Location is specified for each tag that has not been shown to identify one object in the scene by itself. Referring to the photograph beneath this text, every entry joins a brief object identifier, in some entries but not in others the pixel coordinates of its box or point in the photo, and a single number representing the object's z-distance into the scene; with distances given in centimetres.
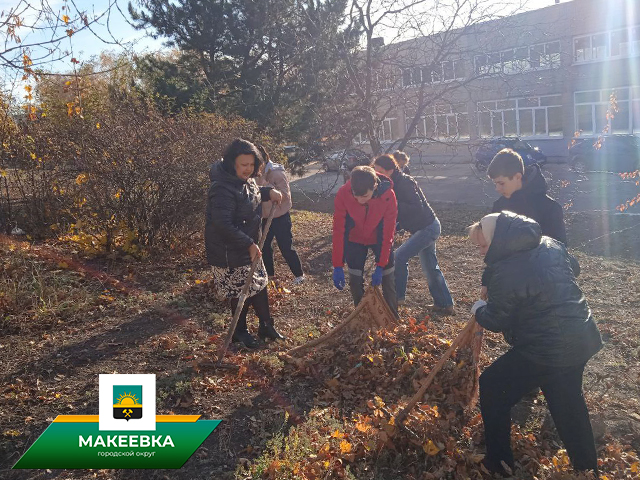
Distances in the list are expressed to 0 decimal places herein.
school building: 2312
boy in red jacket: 440
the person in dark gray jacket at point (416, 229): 516
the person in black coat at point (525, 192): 360
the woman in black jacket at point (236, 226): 397
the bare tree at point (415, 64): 921
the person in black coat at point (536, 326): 252
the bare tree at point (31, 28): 380
